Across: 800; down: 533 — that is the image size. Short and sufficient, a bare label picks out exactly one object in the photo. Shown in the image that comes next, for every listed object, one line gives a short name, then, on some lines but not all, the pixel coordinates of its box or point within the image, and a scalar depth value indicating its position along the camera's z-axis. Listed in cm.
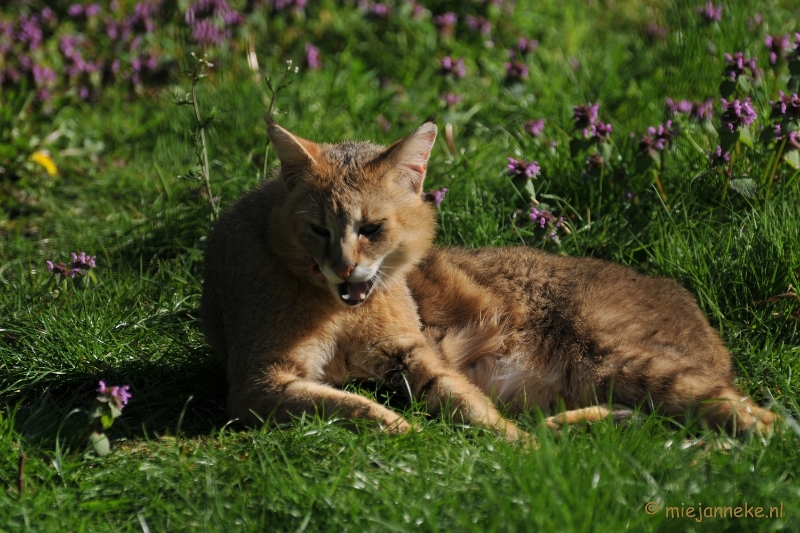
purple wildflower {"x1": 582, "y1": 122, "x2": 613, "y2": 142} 1010
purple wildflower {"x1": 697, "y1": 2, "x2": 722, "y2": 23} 1366
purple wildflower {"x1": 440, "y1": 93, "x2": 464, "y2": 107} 1233
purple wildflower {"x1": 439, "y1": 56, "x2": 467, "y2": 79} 1269
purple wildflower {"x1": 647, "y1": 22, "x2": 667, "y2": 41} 1504
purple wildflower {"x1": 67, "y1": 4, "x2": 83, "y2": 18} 1498
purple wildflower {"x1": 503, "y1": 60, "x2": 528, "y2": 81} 1243
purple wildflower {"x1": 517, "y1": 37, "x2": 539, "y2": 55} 1393
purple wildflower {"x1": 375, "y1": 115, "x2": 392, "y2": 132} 1294
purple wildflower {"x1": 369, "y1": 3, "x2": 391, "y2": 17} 1505
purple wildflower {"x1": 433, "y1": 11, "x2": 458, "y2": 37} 1463
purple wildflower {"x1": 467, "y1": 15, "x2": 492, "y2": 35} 1498
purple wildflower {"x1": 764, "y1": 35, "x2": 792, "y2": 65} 1056
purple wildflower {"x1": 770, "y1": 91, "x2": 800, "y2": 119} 917
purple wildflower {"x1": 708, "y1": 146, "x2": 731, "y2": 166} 992
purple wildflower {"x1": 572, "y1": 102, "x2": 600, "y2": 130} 1023
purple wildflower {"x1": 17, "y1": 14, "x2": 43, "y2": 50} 1434
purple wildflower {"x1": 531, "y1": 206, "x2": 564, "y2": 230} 985
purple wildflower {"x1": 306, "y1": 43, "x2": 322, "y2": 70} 1427
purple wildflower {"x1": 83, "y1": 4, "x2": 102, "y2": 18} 1504
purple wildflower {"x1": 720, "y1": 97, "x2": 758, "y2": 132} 935
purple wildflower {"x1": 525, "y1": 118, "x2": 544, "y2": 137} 1173
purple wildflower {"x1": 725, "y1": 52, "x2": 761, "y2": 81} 985
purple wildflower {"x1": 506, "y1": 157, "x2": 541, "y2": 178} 985
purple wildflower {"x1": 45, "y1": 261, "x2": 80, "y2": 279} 934
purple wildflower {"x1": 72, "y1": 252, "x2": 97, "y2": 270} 934
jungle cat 757
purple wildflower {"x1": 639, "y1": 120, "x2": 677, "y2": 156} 992
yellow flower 1241
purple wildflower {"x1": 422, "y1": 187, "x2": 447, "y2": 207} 1023
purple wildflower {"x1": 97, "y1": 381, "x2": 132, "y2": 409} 672
